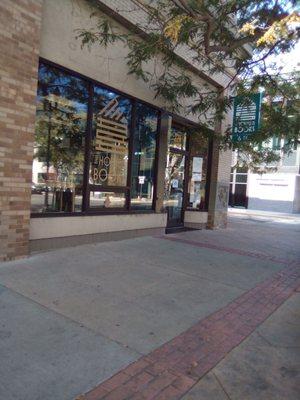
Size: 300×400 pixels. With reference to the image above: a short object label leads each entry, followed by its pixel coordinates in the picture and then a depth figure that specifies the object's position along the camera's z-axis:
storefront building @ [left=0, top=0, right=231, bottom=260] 5.86
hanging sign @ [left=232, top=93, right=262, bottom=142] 9.81
